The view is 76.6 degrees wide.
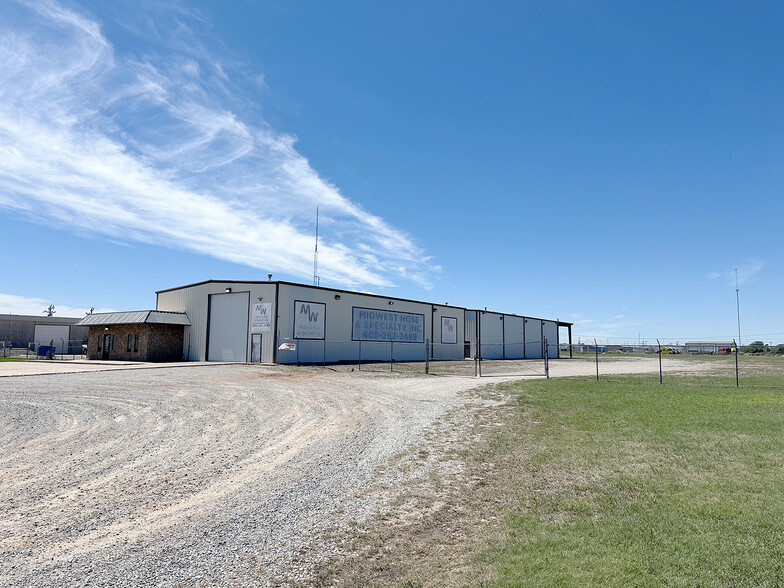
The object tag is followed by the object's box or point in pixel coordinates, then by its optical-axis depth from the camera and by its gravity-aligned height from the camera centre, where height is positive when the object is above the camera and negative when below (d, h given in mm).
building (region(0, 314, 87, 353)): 60094 +1236
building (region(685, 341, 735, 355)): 101938 -59
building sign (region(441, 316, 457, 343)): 51344 +1633
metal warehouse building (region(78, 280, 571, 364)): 35344 +1593
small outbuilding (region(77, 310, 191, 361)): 37469 +474
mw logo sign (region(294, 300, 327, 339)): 36281 +1771
